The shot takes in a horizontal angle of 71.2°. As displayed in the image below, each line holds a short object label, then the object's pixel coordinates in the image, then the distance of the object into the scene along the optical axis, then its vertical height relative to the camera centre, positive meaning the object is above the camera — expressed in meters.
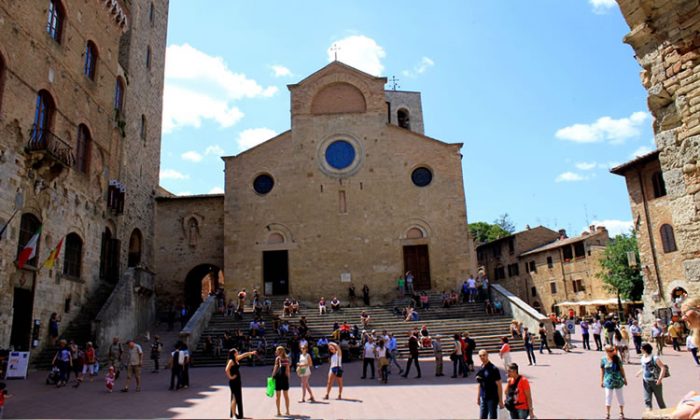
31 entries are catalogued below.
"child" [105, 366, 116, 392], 11.72 -1.33
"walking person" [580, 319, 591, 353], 18.27 -1.24
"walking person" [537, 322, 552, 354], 17.17 -1.23
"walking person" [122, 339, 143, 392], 12.15 -1.04
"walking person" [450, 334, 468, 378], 12.74 -1.31
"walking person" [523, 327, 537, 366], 14.38 -1.32
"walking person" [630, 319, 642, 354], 16.03 -1.21
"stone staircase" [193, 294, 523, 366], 17.95 -0.58
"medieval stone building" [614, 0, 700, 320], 5.53 +2.36
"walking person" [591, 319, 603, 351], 17.52 -1.15
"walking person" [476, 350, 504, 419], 6.80 -1.19
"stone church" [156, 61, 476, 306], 25.84 +5.52
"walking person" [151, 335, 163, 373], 15.59 -1.04
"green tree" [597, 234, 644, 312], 29.95 +1.65
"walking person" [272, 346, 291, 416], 8.70 -1.09
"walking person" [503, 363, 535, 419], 6.19 -1.16
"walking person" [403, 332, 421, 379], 13.37 -1.11
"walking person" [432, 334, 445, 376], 13.16 -1.28
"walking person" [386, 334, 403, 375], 13.87 -1.10
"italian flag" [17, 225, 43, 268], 14.74 +2.22
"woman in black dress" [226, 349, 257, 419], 8.34 -1.24
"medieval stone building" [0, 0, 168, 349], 15.43 +6.53
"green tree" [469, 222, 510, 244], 58.94 +8.93
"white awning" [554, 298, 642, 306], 30.76 -0.14
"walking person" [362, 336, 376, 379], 13.21 -1.20
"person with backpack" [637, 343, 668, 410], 7.57 -1.23
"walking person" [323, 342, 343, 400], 10.18 -1.20
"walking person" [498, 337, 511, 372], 11.95 -1.19
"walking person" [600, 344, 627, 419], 7.69 -1.22
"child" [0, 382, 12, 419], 7.84 -1.04
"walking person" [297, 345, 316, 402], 9.88 -1.13
